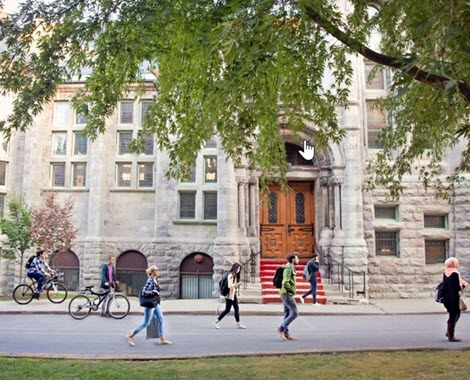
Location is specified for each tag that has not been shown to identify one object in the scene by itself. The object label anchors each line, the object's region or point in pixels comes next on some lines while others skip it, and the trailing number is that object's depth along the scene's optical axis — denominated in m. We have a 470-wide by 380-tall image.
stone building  17.47
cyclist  15.33
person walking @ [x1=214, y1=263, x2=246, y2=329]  11.40
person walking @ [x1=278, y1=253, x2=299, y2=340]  10.07
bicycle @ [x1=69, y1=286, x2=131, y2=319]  13.17
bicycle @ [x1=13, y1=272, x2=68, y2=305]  15.60
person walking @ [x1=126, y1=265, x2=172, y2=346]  9.59
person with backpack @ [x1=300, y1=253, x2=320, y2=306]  15.34
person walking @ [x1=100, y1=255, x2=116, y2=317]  13.44
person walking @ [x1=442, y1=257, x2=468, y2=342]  9.62
